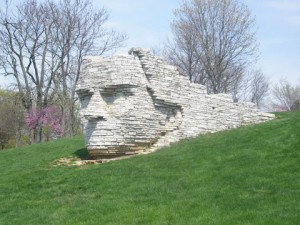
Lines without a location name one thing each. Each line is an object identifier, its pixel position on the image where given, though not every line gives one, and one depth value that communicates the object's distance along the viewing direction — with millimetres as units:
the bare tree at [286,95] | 60572
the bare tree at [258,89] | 57000
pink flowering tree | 39188
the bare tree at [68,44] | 37969
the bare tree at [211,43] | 38062
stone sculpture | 15375
